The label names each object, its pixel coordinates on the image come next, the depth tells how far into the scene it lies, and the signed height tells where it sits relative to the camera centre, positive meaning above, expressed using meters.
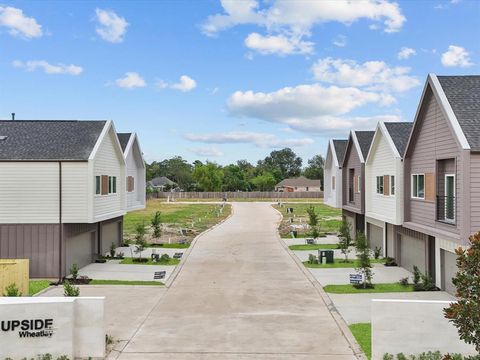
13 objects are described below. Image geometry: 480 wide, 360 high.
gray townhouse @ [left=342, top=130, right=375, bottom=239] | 30.12 +0.76
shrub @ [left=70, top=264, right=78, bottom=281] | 20.64 -3.38
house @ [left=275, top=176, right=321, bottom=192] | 134.00 +1.12
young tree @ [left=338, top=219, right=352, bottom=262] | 27.08 -2.85
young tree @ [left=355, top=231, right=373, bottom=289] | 19.92 -3.20
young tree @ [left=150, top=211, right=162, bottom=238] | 33.59 -2.45
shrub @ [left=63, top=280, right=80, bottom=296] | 14.68 -2.99
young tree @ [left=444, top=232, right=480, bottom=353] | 8.84 -1.95
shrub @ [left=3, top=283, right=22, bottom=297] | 15.61 -3.17
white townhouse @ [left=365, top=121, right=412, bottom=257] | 22.88 +0.33
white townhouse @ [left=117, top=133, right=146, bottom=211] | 32.81 +1.32
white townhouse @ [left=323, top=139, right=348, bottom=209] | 36.03 +1.30
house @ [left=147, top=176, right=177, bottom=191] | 139.04 +1.93
